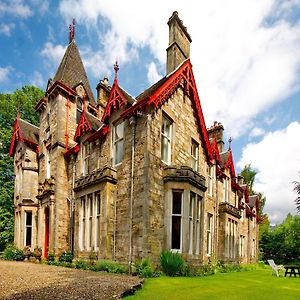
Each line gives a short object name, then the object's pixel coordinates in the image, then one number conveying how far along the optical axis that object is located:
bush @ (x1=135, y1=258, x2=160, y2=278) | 12.63
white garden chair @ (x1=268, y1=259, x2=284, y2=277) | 17.33
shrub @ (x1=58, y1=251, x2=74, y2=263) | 18.98
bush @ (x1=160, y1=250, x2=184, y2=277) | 13.43
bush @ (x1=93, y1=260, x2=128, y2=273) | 13.58
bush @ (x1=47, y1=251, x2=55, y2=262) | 20.11
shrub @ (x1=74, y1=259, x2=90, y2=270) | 15.43
